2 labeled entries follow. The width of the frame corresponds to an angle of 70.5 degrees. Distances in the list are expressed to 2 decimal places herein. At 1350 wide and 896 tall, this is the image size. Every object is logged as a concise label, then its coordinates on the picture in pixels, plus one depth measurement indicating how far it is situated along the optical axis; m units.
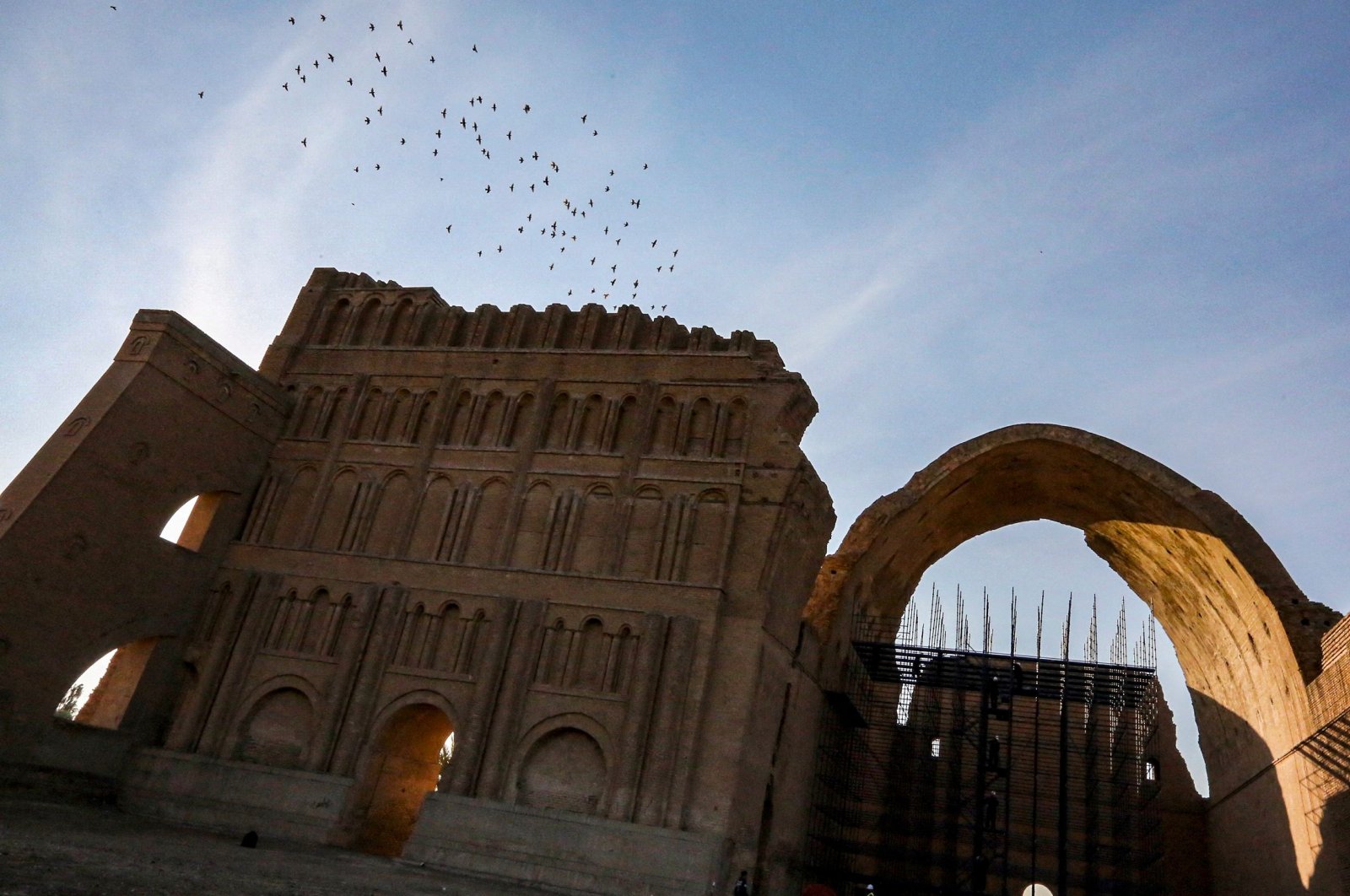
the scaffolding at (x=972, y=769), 23.89
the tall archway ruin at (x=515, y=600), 19.42
